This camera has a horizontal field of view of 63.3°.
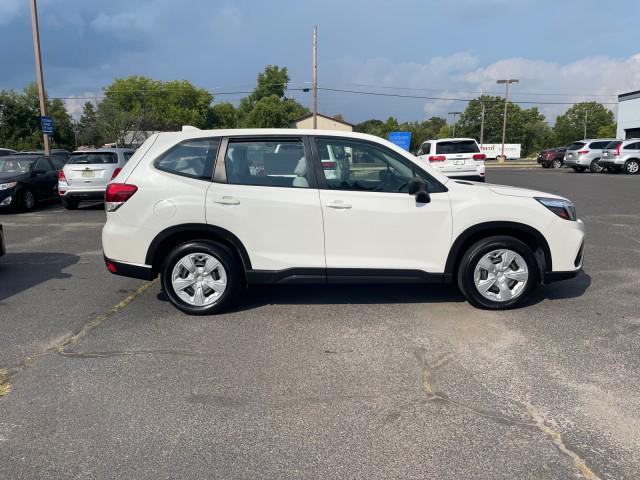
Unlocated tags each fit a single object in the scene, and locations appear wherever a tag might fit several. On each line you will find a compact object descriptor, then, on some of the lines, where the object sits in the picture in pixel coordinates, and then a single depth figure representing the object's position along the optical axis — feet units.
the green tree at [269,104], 228.43
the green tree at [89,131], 186.60
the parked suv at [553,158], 124.88
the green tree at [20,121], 189.26
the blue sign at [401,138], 118.32
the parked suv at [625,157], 86.02
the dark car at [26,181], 42.29
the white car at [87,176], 41.88
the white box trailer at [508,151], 261.85
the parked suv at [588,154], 91.61
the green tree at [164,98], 274.98
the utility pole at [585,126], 323.90
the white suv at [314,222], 15.51
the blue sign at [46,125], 60.18
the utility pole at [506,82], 186.70
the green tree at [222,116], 317.07
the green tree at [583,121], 349.61
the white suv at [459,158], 54.95
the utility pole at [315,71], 112.57
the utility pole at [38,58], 57.41
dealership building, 141.49
